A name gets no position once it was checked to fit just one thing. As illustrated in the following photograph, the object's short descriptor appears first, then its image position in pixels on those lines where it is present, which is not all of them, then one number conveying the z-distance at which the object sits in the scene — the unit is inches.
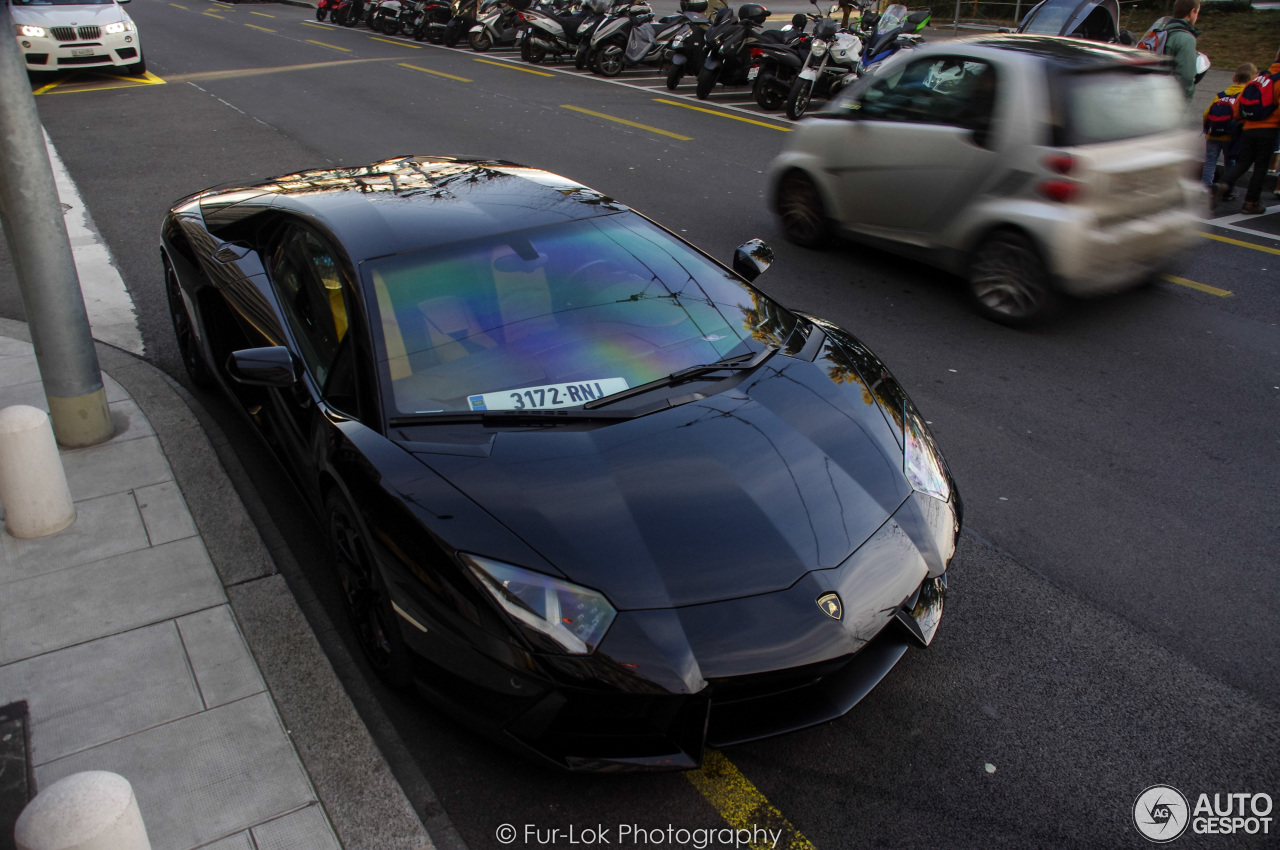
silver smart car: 231.3
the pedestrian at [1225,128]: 380.5
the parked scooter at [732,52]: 608.7
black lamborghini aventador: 100.8
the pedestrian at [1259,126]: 362.9
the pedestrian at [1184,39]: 407.2
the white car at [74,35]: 607.5
